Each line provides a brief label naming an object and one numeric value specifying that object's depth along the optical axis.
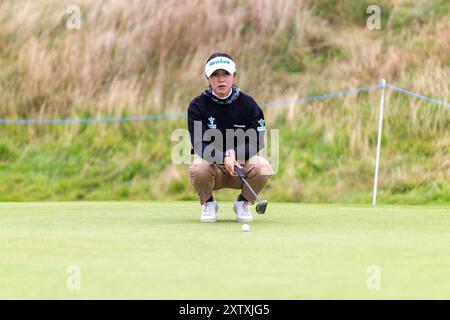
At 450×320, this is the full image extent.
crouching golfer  18.70
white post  28.02
